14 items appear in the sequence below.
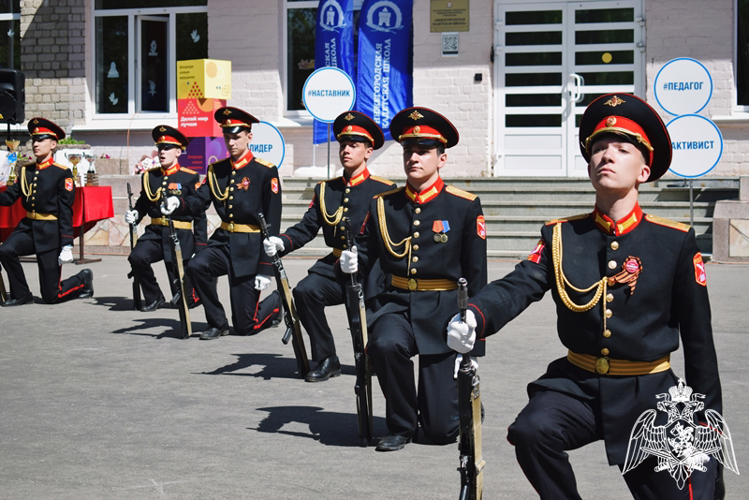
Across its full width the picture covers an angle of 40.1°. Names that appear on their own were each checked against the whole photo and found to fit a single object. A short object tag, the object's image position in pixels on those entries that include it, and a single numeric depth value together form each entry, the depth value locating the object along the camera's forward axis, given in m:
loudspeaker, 15.19
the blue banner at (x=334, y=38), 18.17
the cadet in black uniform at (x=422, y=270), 5.59
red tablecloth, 13.23
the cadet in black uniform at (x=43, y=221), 11.38
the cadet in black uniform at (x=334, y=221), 7.30
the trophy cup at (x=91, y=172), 15.45
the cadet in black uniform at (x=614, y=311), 3.62
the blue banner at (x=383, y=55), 17.98
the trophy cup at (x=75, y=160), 14.86
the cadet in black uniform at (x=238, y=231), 9.02
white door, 17.58
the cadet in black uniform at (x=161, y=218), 11.04
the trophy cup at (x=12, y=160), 15.13
